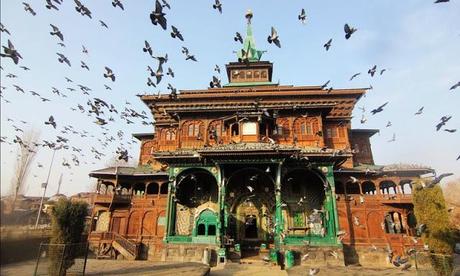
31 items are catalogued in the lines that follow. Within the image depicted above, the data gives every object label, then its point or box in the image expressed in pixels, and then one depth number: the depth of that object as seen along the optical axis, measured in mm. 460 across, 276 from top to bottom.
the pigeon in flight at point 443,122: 10907
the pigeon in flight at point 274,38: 11339
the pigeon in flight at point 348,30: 10237
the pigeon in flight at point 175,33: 10058
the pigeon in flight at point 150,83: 10828
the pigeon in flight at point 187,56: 11797
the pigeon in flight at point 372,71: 12211
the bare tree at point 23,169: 28278
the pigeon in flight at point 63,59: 9853
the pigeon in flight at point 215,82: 14012
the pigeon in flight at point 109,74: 11789
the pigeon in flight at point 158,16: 8336
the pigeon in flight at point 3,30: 6582
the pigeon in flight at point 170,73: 11756
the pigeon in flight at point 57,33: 9624
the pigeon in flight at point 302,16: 10693
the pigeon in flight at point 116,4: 8484
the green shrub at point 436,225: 12805
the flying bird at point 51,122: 11734
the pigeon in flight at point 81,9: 8660
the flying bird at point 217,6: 9683
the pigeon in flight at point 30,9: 8001
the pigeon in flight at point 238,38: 12334
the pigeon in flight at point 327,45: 11225
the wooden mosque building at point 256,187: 21859
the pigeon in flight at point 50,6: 8096
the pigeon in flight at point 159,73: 10734
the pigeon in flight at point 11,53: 7543
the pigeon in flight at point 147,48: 10531
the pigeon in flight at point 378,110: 12295
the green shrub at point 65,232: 11852
